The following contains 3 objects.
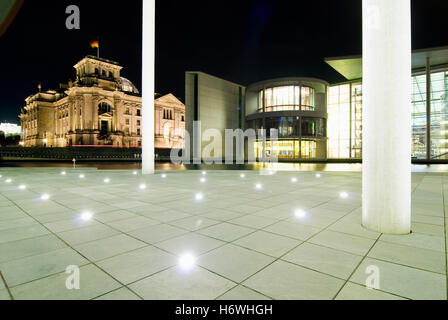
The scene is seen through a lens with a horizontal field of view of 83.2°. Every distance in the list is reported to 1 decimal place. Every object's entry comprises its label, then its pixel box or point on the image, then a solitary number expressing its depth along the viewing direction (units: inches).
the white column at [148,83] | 647.8
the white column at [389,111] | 186.5
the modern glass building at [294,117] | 1916.8
